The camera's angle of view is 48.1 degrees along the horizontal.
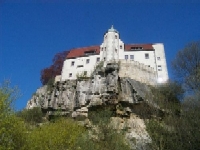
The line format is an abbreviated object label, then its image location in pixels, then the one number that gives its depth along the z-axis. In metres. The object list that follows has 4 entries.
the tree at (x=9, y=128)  15.88
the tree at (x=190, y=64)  23.11
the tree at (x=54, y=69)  48.16
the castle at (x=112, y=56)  42.42
